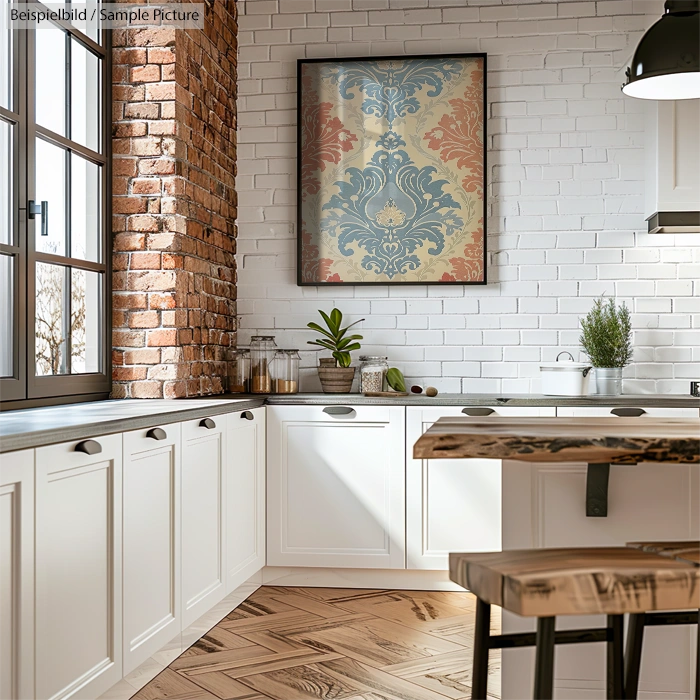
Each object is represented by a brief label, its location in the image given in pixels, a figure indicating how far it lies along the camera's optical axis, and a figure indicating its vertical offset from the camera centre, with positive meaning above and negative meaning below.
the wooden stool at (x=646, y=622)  1.62 -0.56
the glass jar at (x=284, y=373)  4.17 -0.18
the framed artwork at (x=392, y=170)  4.34 +0.83
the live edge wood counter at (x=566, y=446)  1.62 -0.21
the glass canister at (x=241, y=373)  4.22 -0.18
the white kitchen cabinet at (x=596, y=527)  2.15 -0.47
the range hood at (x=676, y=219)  3.97 +0.54
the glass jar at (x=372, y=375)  4.11 -0.19
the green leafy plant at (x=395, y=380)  4.14 -0.21
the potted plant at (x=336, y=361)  4.21 -0.12
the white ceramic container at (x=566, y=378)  3.93 -0.19
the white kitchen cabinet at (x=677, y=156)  3.95 +0.83
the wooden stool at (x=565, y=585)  1.25 -0.37
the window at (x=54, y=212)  2.83 +0.44
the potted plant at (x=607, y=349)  4.02 -0.06
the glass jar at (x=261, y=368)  4.18 -0.16
